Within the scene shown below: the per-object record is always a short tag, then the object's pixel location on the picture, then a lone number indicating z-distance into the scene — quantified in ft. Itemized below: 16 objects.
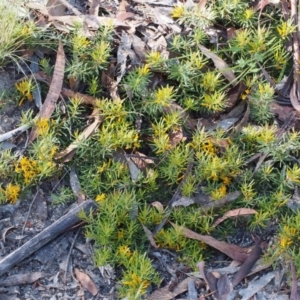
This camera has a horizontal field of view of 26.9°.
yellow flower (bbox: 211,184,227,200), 10.24
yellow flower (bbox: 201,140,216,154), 10.69
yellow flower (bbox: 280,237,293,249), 9.70
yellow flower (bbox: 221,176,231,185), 10.51
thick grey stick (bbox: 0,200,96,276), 9.75
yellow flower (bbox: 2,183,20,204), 10.16
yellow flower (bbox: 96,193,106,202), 10.05
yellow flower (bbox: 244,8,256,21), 11.53
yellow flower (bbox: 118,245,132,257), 9.62
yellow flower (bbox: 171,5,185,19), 11.68
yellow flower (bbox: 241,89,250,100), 11.32
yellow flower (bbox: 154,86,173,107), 10.70
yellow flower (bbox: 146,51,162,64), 11.12
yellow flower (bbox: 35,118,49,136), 10.48
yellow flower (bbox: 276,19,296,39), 11.48
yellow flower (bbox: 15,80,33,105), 10.96
